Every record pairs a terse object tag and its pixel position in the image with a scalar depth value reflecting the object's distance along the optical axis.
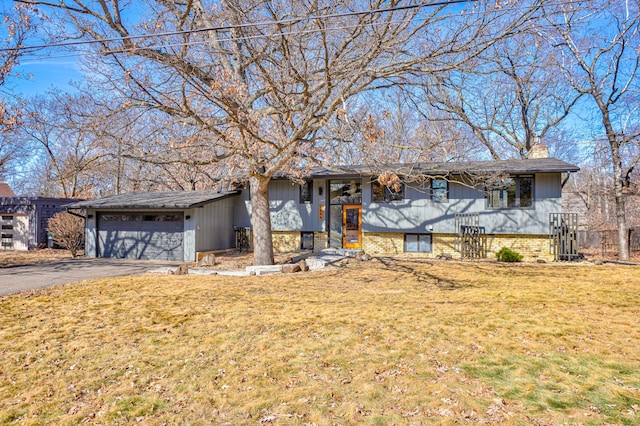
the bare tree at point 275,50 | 7.25
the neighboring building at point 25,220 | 19.81
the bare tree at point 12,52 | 8.36
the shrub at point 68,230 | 16.92
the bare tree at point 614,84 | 15.31
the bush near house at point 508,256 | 13.69
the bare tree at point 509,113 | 20.13
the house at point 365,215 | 14.13
